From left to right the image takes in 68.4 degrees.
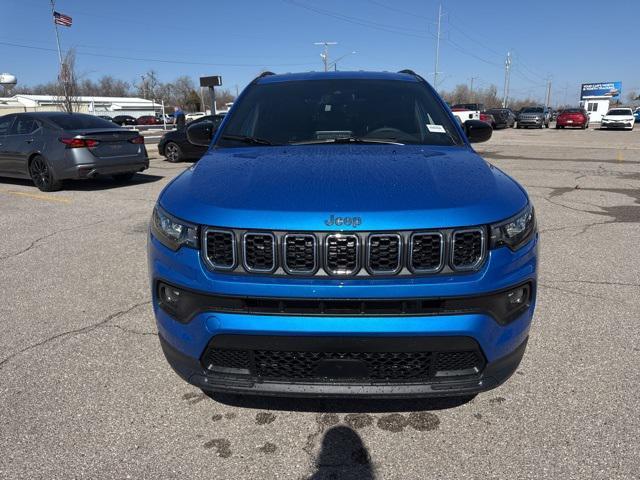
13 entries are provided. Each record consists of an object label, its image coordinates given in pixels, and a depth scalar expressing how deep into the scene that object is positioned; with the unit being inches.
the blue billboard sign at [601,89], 3526.6
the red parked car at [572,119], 1541.6
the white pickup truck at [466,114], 1183.3
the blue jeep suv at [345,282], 77.6
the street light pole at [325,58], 2295.5
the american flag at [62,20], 1363.2
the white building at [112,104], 3082.2
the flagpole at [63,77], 1032.1
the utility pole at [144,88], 3911.4
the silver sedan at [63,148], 354.6
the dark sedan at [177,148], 558.1
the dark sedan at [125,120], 2349.9
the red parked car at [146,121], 2562.3
